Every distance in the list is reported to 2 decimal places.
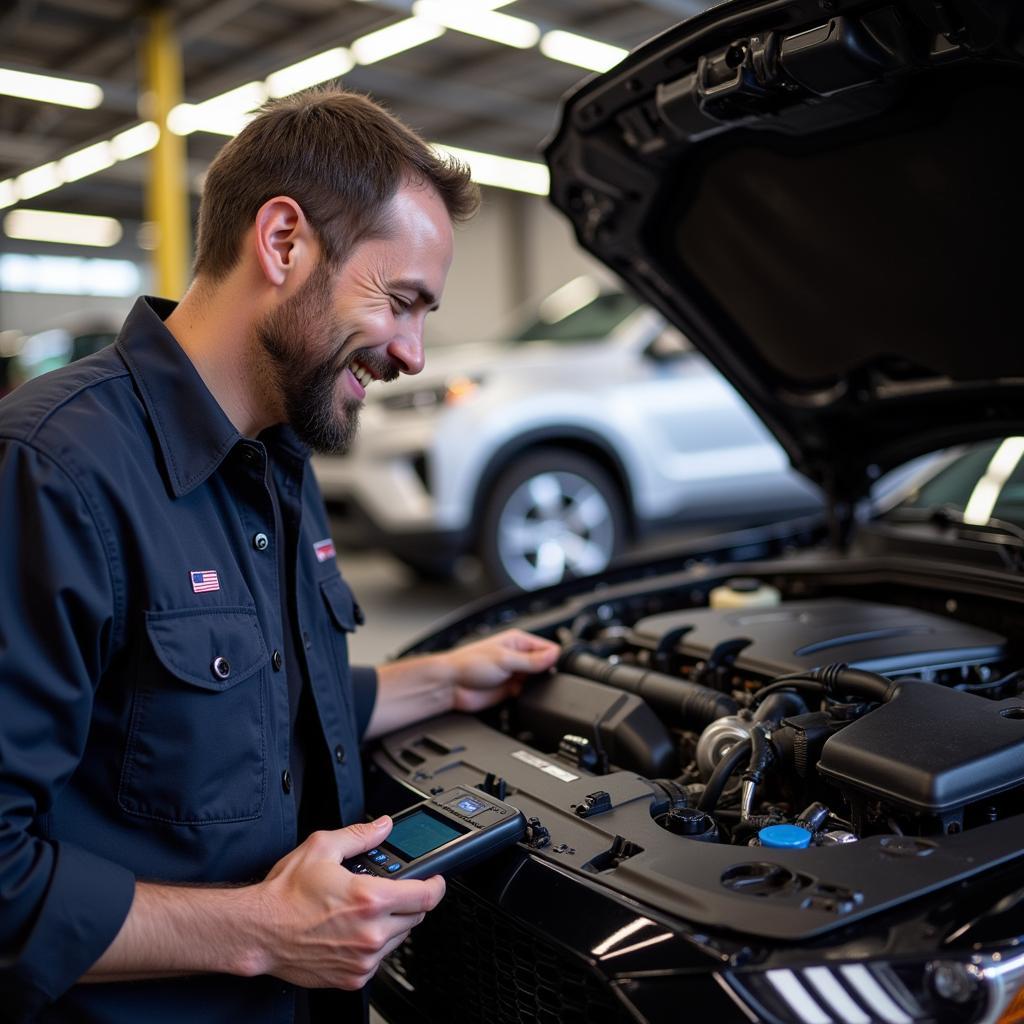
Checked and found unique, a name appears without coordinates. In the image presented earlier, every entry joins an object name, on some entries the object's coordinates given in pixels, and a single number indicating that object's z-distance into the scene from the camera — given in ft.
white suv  14.60
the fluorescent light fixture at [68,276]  58.34
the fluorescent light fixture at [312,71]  26.45
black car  3.19
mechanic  3.39
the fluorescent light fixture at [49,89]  27.99
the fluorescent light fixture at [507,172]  38.68
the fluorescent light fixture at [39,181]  41.52
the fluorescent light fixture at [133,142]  35.07
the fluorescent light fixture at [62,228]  53.06
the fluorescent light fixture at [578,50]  24.89
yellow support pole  24.82
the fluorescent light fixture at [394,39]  24.30
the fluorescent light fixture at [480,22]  22.61
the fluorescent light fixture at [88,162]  38.60
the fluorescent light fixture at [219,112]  30.17
